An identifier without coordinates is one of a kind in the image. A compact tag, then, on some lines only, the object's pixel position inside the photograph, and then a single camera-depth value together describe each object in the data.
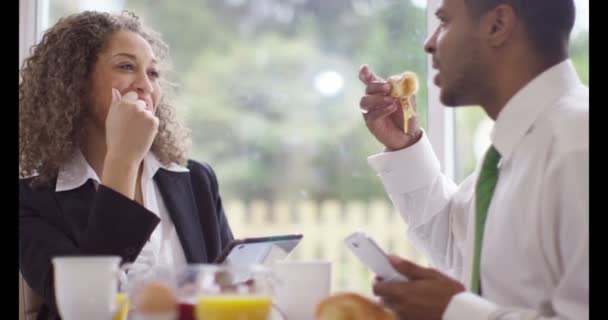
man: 1.68
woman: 2.15
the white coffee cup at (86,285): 1.63
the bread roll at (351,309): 1.62
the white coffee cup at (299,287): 1.82
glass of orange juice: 1.56
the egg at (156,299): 1.56
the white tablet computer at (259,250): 1.96
